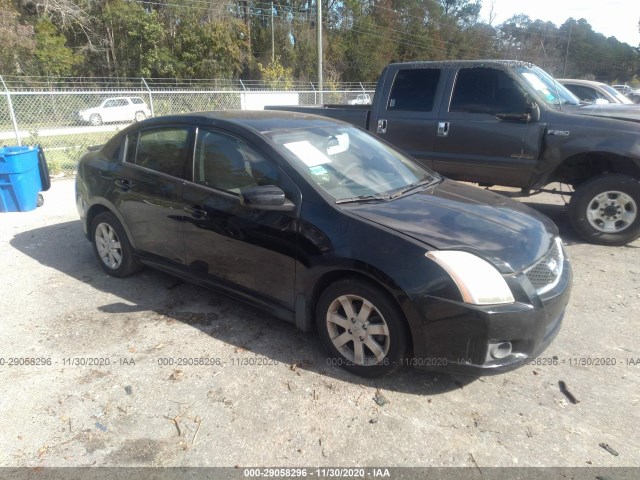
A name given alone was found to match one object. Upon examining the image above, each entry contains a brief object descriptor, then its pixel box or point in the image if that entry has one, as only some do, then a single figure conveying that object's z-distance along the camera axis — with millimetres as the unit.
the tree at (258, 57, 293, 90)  29722
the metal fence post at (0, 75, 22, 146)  9656
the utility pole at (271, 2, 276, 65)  39125
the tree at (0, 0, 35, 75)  23656
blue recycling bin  6586
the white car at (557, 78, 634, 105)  10125
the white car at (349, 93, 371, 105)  21903
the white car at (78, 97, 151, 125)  15023
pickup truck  5258
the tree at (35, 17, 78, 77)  26938
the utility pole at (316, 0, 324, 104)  20877
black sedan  2648
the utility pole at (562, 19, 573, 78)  64312
